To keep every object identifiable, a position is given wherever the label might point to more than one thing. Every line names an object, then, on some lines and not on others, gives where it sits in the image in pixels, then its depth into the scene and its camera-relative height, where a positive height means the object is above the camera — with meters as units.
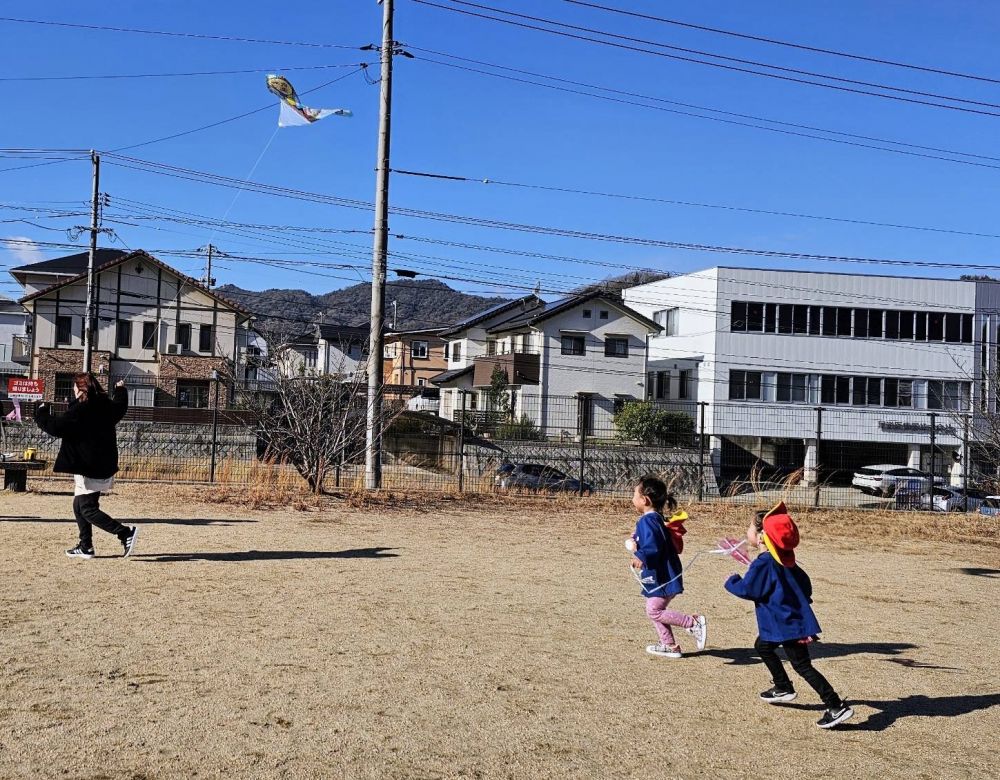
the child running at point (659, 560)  5.92 -0.88
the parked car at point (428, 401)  49.97 +1.03
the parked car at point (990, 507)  18.20 -1.41
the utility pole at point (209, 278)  48.53 +7.18
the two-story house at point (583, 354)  42.19 +3.27
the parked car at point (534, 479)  18.56 -1.19
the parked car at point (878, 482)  19.91 -1.08
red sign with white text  17.45 +0.34
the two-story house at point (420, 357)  63.59 +4.37
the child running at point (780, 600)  4.93 -0.93
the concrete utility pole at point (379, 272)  16.61 +2.93
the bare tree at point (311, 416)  15.45 -0.03
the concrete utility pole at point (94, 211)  32.25 +7.10
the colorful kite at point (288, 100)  18.86 +6.50
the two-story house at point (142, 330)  40.19 +3.60
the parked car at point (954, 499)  20.39 -1.44
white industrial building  41.66 +3.98
